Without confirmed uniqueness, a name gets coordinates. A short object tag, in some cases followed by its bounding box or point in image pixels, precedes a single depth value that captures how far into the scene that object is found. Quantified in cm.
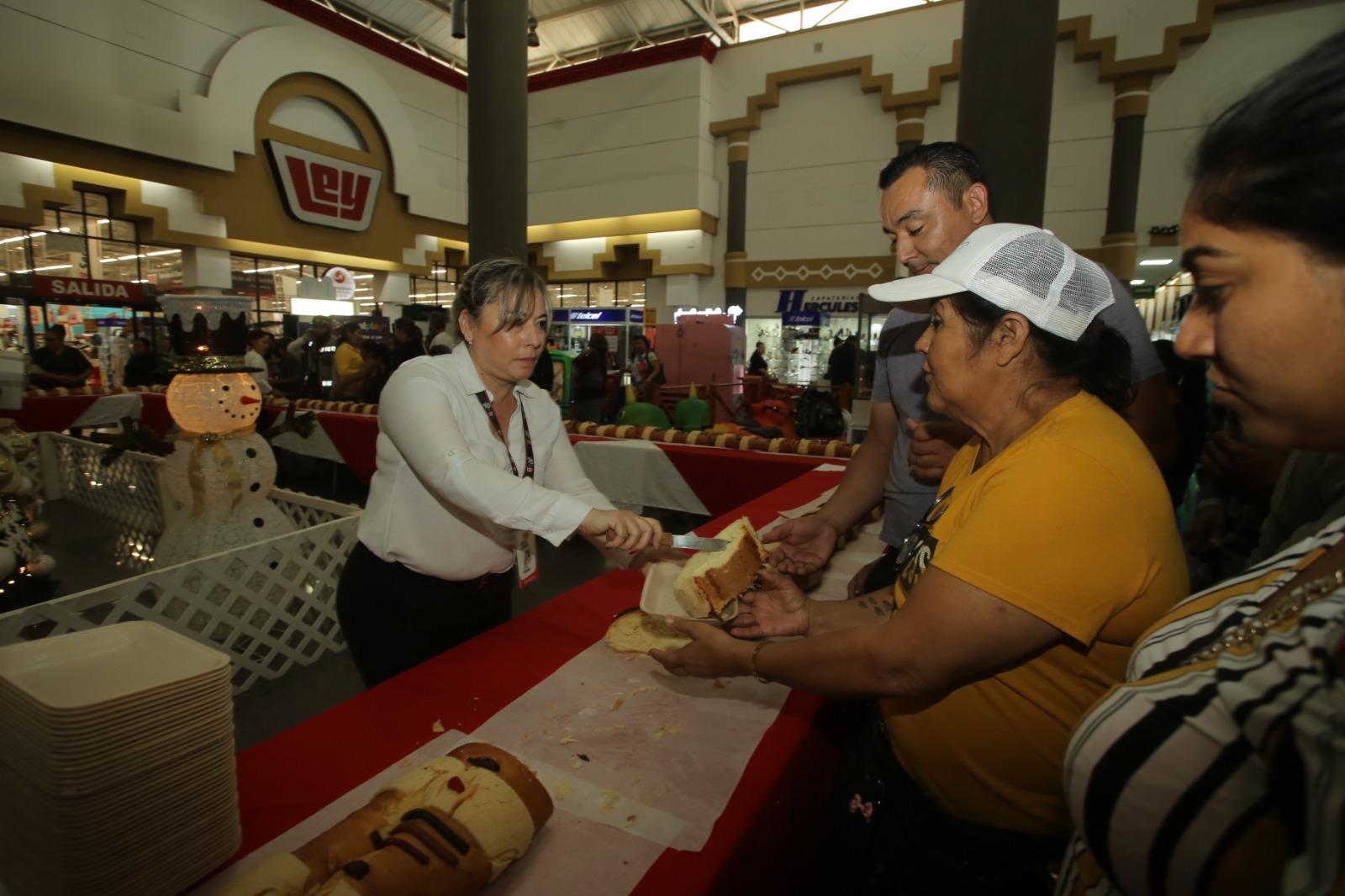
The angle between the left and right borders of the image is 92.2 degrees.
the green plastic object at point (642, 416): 643
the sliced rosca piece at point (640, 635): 158
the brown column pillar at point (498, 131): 694
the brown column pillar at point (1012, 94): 457
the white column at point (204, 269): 1259
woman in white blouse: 171
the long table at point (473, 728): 98
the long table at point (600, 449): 454
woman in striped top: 54
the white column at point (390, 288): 1648
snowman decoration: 338
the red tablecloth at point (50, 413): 688
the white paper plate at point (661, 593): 164
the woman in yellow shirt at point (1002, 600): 91
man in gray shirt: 191
